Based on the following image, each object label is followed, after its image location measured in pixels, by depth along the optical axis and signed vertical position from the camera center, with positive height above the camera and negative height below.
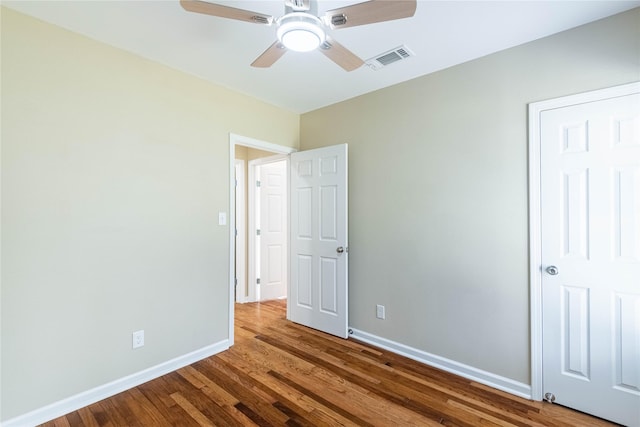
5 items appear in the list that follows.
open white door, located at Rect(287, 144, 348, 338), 3.07 -0.31
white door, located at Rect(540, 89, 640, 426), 1.77 -0.29
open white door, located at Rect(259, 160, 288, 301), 4.36 -0.29
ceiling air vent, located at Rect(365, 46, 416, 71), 2.21 +1.22
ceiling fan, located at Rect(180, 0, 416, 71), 1.30 +0.92
